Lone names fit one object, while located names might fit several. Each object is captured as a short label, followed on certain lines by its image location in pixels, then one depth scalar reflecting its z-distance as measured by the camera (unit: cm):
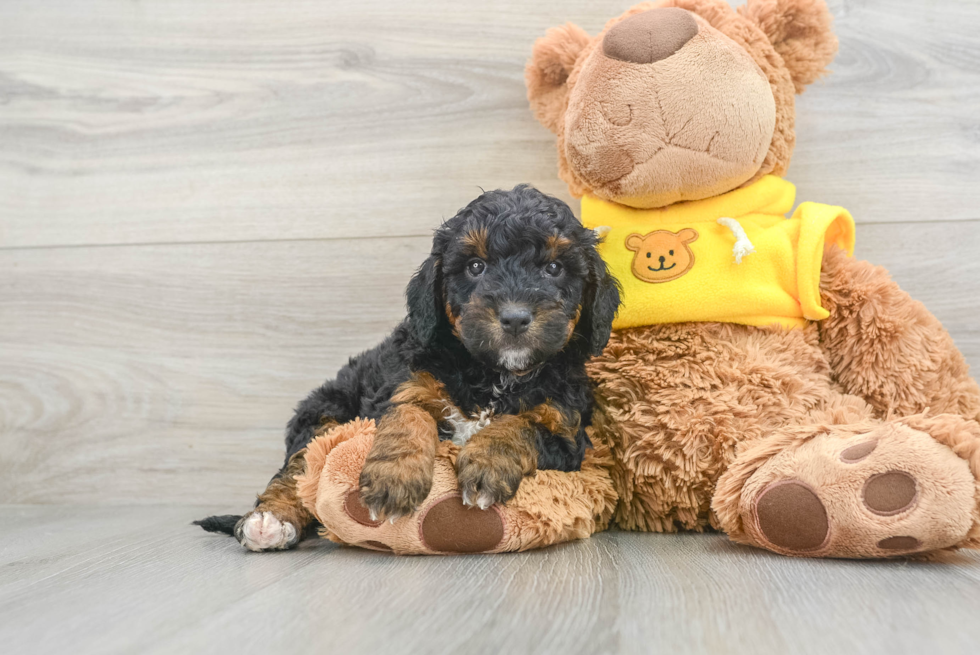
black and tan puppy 64
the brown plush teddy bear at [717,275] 71
